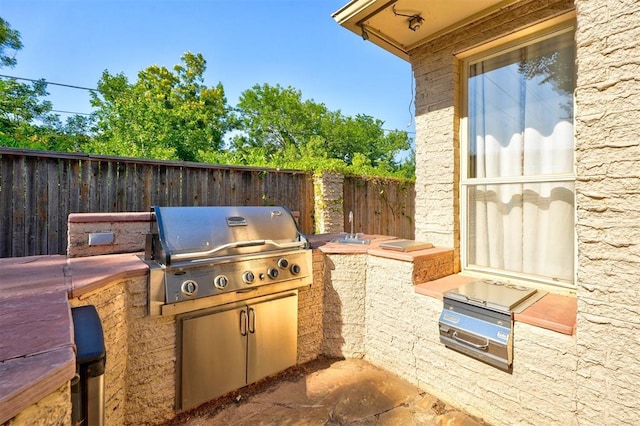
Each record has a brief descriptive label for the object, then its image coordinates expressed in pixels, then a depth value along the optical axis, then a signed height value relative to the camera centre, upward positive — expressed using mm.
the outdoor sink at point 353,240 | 3540 -321
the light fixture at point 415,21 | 2879 +1926
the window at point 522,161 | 2537 +510
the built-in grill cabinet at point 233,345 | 2326 -1147
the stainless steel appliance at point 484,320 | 2119 -821
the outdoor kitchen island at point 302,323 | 1695 -860
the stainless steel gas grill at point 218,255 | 2219 -352
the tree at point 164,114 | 7773 +3613
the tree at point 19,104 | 9180 +3920
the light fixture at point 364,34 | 3023 +1911
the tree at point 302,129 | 19500 +6082
